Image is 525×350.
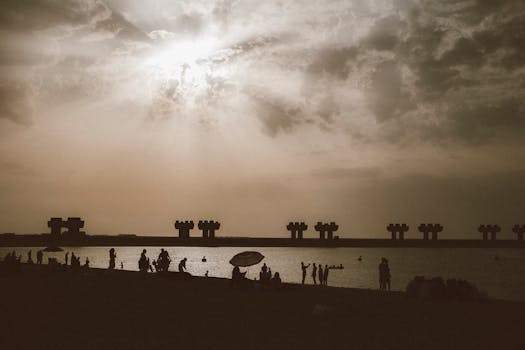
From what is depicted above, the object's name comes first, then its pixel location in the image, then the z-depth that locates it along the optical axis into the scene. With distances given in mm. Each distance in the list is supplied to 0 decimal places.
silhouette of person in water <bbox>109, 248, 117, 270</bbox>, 54222
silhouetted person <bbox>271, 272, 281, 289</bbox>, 33197
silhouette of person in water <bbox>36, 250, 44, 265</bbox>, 68794
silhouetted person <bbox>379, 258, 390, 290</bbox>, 36625
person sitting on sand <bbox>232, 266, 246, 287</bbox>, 34406
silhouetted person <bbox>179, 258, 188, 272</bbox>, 45031
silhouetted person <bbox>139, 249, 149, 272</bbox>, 45688
